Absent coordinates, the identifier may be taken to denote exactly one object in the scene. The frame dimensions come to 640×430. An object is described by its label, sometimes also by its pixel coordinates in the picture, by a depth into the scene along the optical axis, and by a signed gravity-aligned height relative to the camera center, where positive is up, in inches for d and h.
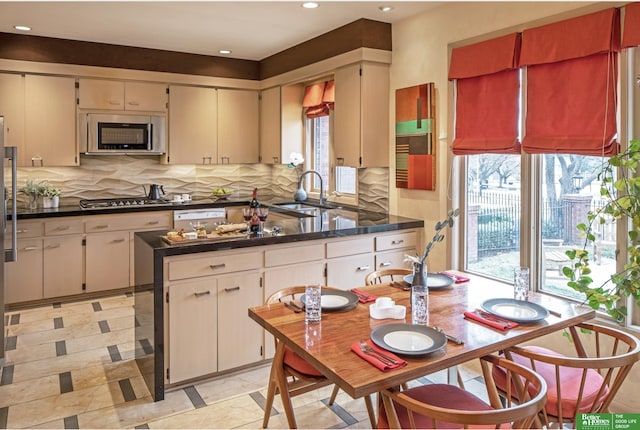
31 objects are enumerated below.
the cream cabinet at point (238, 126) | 227.9 +32.4
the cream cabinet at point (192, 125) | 217.0 +31.4
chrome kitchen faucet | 199.9 -0.5
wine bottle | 130.1 -7.6
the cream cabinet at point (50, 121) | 189.2 +28.9
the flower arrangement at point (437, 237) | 83.6 -8.0
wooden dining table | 64.0 -22.2
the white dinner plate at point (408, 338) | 69.6 -22.0
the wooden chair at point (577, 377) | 68.9 -31.4
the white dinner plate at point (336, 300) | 87.8 -20.1
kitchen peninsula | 113.6 -23.1
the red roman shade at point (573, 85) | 101.5 +25.0
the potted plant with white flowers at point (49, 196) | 193.9 -1.1
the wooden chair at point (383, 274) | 114.9 -19.2
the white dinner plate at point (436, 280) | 102.0 -18.7
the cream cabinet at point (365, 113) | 162.2 +28.0
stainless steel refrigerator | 130.1 -9.0
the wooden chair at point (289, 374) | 89.6 -34.0
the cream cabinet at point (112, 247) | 191.5 -21.5
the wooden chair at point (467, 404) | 55.9 -28.4
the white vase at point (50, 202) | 193.9 -3.6
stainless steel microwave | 200.2 +25.5
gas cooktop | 198.8 -3.8
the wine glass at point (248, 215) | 130.6 -5.7
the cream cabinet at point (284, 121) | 216.8 +33.2
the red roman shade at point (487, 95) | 123.9 +27.0
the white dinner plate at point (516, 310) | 82.3 -20.7
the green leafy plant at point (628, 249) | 83.4 -11.1
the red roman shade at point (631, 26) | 95.7 +33.9
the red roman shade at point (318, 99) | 198.8 +40.6
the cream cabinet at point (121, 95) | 198.7 +41.8
